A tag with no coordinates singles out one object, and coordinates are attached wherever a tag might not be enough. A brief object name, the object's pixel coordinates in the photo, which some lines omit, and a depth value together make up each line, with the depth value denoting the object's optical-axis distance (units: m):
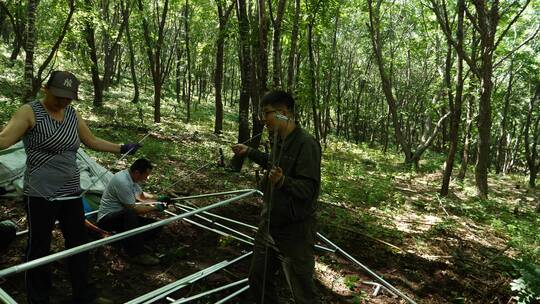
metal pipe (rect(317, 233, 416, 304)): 4.71
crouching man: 5.38
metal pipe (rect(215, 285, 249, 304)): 4.19
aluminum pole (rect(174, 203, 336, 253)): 5.44
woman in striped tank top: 3.36
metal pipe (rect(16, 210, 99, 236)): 5.01
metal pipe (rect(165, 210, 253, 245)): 5.75
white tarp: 6.40
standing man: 3.18
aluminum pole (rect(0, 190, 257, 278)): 2.16
